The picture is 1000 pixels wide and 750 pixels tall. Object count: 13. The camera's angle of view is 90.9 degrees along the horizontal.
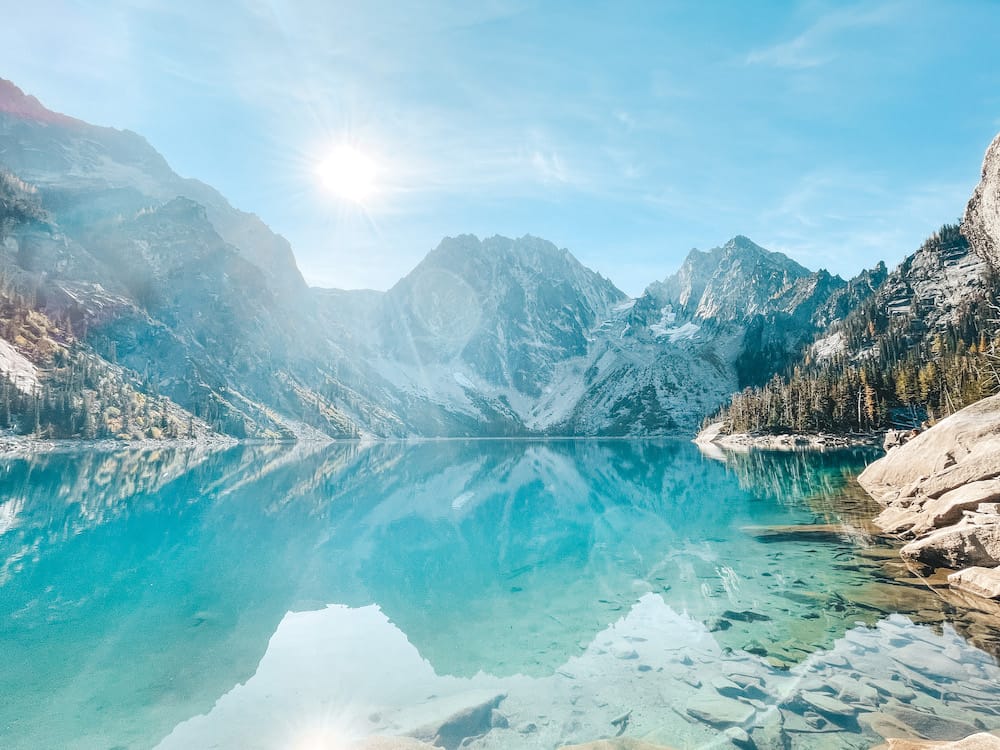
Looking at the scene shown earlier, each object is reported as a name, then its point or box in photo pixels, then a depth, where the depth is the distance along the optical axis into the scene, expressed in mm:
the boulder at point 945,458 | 25875
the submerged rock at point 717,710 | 11500
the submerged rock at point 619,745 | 10523
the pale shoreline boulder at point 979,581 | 17516
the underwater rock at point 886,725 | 10336
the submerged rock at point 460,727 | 11305
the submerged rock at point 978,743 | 7348
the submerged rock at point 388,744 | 10227
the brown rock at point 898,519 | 27461
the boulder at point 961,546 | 19312
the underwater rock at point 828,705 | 11273
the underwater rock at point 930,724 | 10094
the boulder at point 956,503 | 21906
